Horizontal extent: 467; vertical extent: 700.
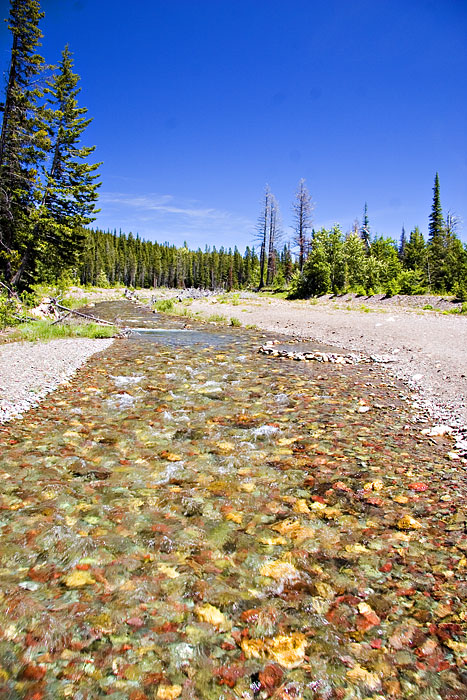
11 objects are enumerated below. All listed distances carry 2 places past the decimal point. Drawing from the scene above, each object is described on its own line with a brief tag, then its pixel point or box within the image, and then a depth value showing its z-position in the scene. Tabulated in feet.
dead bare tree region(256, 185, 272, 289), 177.27
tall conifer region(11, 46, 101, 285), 86.69
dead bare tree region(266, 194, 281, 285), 177.14
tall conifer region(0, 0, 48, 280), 65.87
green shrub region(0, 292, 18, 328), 51.49
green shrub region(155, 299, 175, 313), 105.30
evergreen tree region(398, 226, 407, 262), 308.32
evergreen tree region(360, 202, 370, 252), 252.62
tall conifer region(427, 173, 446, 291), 173.37
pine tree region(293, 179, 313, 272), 154.92
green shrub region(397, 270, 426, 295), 103.83
